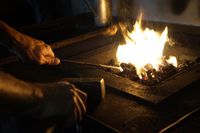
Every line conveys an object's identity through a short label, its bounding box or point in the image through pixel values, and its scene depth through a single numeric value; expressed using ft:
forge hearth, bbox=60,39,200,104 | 5.75
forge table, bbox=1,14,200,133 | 5.01
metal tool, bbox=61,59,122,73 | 6.93
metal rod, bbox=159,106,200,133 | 4.82
